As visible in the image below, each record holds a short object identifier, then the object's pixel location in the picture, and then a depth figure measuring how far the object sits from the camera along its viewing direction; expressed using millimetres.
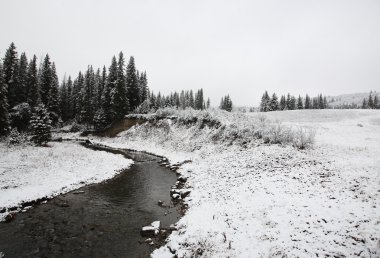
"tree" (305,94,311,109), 92081
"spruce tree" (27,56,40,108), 41603
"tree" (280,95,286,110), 86125
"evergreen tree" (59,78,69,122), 62809
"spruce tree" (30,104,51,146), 28297
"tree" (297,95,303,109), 84031
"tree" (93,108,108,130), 48750
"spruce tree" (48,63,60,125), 47094
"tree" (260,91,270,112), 73638
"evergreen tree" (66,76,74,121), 64162
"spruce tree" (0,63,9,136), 28483
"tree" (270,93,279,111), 72750
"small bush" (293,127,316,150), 16703
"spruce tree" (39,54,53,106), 48281
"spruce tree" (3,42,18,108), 39688
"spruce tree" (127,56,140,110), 49406
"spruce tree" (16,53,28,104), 41281
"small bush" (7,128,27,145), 25844
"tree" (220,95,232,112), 87275
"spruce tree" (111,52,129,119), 45500
